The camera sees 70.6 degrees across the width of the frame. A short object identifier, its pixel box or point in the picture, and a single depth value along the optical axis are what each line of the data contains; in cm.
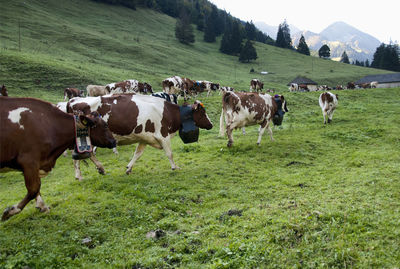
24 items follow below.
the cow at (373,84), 5967
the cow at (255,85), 3794
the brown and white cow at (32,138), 537
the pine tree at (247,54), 8700
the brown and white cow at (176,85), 2488
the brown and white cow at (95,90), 2394
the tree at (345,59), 12515
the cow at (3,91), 1611
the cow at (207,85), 3188
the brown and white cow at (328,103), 1930
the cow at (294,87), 4903
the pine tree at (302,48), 11075
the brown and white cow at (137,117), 880
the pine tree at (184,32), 8588
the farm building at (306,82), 6007
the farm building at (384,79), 6700
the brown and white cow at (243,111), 1295
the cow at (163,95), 1315
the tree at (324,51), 11036
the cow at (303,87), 5080
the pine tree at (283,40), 12125
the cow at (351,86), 5174
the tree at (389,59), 9962
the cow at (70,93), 2208
